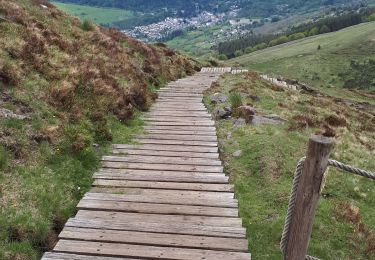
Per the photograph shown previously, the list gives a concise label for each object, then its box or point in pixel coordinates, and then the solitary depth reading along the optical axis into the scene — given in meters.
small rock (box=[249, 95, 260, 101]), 23.70
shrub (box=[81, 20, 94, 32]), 27.73
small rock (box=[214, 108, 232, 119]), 19.33
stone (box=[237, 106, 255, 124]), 18.38
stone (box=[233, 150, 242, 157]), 14.67
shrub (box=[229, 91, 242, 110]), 20.34
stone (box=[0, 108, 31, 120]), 12.13
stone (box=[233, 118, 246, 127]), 17.90
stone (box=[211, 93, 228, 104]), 22.47
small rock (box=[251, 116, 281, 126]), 18.03
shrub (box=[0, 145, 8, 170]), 10.23
